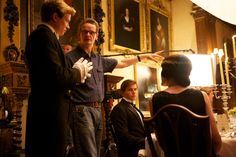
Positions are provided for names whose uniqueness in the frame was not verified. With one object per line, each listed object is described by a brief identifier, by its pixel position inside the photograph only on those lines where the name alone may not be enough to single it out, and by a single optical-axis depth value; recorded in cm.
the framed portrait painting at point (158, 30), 622
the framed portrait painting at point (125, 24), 529
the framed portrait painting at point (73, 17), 397
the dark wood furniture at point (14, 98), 327
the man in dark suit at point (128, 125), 322
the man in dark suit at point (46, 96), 166
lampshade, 262
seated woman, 173
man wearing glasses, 219
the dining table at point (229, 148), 192
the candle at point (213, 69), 261
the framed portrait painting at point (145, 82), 557
